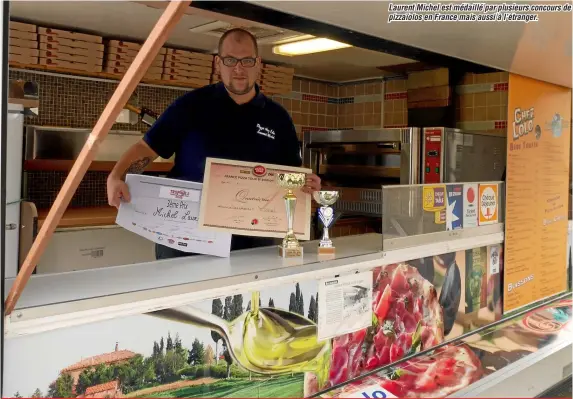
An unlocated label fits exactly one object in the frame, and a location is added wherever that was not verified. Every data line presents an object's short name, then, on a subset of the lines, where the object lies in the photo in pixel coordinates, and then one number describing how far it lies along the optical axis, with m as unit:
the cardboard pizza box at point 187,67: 4.83
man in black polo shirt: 2.31
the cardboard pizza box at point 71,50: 4.25
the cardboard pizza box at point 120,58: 4.53
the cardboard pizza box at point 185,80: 4.87
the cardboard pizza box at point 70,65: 4.27
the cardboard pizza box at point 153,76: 4.78
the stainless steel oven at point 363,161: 4.26
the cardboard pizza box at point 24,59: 4.17
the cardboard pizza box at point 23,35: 4.08
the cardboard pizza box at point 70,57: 4.26
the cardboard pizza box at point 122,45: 4.48
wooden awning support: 1.25
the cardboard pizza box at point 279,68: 5.39
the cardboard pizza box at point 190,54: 4.81
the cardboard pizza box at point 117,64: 4.56
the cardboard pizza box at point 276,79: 5.41
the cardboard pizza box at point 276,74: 5.38
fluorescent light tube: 4.21
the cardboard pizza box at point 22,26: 4.04
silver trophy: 2.32
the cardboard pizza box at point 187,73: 4.86
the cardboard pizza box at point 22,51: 4.14
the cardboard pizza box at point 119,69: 4.58
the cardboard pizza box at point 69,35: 4.16
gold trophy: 2.19
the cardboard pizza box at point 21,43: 4.12
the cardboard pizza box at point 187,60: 4.82
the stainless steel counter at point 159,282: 1.46
